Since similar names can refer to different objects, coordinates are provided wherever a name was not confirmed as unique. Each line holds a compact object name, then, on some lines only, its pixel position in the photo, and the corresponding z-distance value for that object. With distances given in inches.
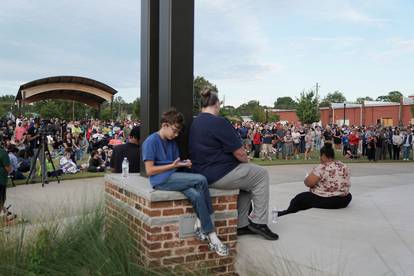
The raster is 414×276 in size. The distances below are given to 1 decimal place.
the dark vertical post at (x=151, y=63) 197.2
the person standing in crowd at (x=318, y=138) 973.4
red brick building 2127.2
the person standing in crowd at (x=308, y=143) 795.5
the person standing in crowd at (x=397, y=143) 864.9
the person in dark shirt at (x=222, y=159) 167.2
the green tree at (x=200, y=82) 1448.1
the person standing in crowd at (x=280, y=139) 807.6
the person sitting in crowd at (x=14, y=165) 436.8
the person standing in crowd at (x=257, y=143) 801.6
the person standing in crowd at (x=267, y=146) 769.2
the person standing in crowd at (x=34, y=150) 427.8
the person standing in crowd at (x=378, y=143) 835.8
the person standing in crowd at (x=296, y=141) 804.0
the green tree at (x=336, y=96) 4623.0
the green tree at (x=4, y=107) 2462.4
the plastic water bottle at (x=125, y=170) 200.7
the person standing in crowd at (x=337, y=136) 941.8
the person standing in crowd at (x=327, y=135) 913.5
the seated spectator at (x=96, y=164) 554.2
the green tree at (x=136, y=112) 2028.4
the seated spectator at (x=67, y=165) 525.0
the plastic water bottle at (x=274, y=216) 212.3
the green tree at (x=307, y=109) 2210.9
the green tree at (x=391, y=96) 4036.4
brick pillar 154.6
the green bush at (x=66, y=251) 131.8
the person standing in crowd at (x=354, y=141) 850.8
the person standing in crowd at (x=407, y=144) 859.4
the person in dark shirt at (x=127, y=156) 236.1
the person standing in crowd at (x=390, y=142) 885.2
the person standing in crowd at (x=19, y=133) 655.1
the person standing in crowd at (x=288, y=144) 799.7
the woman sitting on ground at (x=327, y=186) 253.3
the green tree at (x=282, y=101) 5155.0
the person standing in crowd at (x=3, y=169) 257.4
